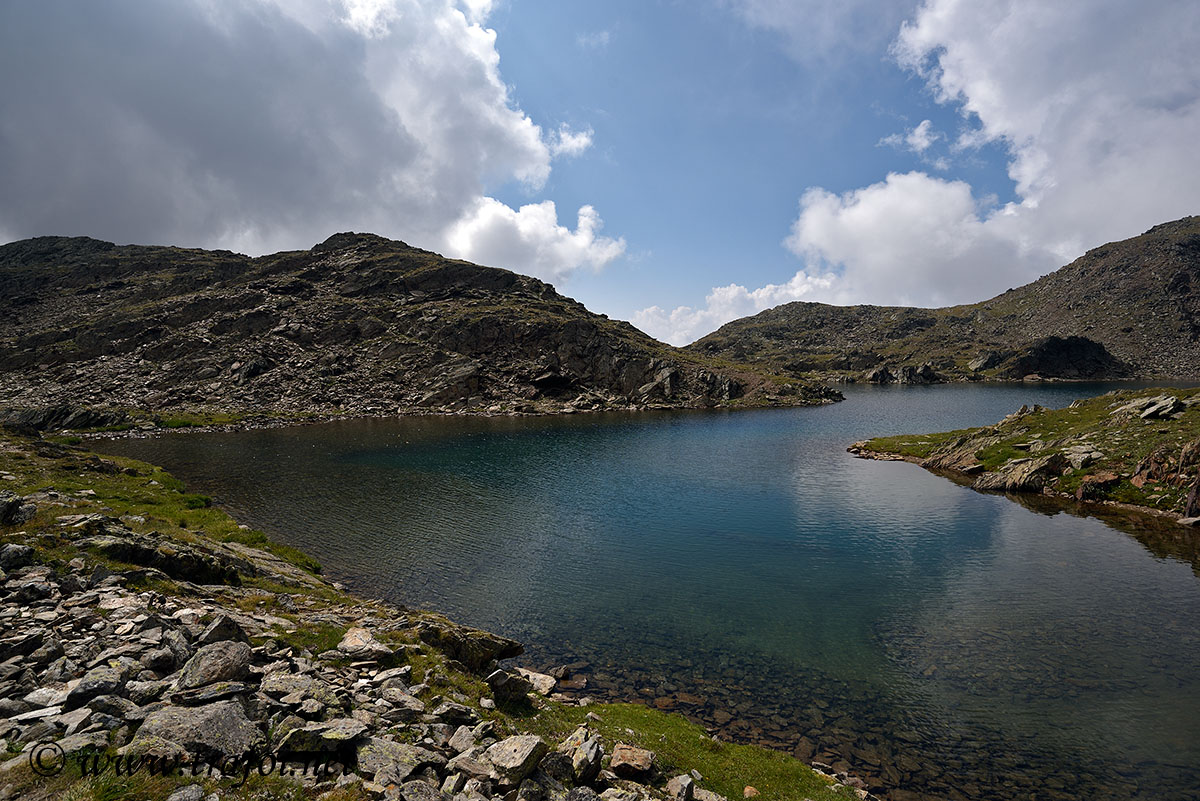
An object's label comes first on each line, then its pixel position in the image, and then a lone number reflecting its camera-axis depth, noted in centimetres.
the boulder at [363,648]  1797
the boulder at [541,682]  2250
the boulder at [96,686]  1098
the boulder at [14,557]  1791
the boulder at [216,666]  1273
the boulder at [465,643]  2138
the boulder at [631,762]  1505
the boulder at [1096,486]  5503
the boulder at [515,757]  1223
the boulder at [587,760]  1343
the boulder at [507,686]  1875
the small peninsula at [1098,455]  5141
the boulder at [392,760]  1105
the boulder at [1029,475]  6038
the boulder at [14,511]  2264
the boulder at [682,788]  1439
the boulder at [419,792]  1043
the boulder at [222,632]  1533
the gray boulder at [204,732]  1014
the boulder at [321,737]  1114
